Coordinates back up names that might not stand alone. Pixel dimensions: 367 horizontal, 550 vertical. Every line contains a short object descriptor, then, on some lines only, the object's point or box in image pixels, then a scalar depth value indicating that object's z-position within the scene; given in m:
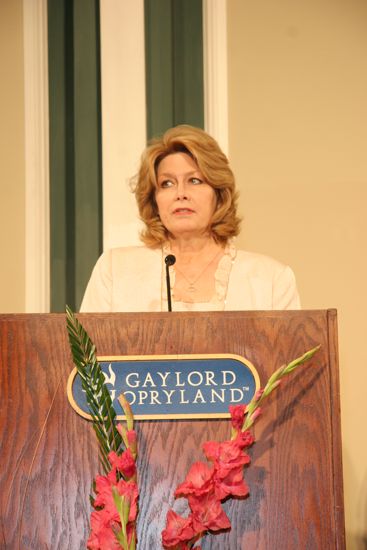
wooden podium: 2.81
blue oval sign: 2.89
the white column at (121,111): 6.17
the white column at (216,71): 6.19
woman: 4.77
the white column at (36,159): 6.16
